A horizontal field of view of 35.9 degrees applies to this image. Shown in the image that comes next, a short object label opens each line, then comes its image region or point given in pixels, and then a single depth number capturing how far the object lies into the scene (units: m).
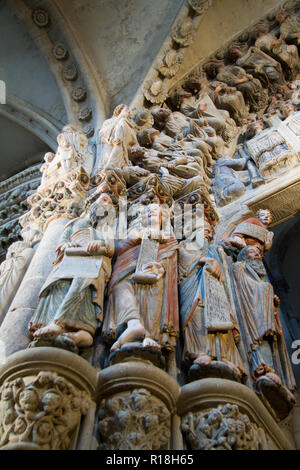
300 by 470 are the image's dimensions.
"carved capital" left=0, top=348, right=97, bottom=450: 2.05
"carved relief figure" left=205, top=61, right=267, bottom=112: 6.34
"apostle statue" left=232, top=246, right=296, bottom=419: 2.67
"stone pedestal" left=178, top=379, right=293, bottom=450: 2.18
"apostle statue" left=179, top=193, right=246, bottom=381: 2.53
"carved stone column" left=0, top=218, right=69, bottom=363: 2.78
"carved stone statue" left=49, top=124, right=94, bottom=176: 4.55
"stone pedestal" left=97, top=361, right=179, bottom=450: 2.11
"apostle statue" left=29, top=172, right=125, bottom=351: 2.54
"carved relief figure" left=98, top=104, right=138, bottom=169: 4.52
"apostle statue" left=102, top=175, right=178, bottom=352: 2.64
